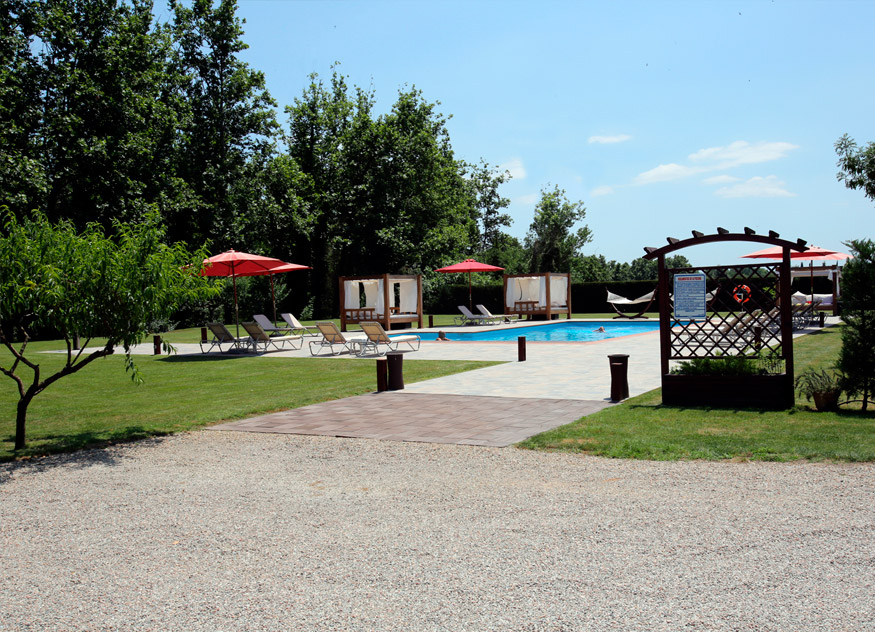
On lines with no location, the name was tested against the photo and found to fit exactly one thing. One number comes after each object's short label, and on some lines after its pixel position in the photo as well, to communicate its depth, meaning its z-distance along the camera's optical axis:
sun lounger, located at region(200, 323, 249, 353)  17.80
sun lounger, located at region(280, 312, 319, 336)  20.20
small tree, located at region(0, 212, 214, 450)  6.30
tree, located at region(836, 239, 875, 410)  7.39
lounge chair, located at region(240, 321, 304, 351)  17.01
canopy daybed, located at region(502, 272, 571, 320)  29.30
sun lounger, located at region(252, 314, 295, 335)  19.40
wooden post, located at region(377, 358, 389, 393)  10.24
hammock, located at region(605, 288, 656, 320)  27.55
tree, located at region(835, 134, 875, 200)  15.63
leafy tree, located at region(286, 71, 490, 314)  35.28
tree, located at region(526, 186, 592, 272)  49.31
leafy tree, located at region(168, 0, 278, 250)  30.80
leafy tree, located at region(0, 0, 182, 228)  25.09
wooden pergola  7.93
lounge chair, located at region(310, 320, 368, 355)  16.14
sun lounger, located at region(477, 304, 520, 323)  26.94
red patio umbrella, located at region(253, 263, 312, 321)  19.38
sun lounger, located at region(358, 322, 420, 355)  16.25
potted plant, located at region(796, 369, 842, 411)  7.72
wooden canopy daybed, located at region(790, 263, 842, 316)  22.33
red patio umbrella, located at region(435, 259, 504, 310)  27.88
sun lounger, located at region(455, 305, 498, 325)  26.39
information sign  8.45
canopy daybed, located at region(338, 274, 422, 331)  25.17
